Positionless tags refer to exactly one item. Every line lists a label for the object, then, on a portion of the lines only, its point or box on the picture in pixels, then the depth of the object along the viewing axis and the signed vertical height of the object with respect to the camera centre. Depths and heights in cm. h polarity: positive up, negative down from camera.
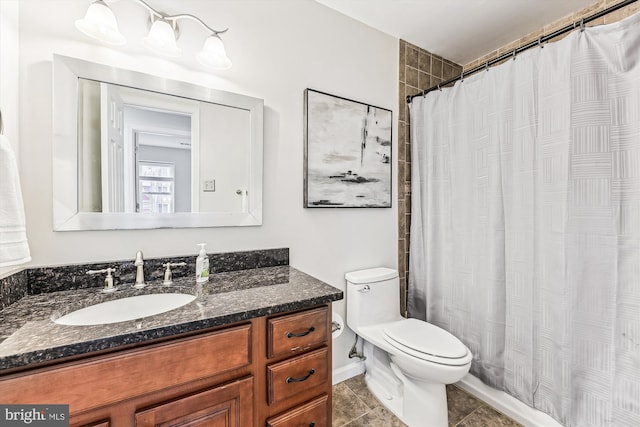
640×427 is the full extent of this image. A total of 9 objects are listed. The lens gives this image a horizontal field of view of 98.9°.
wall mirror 113 +29
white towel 76 +0
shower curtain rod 119 +89
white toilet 138 -74
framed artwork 169 +40
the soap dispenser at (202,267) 124 -25
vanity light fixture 110 +78
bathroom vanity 68 -42
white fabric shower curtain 121 -6
